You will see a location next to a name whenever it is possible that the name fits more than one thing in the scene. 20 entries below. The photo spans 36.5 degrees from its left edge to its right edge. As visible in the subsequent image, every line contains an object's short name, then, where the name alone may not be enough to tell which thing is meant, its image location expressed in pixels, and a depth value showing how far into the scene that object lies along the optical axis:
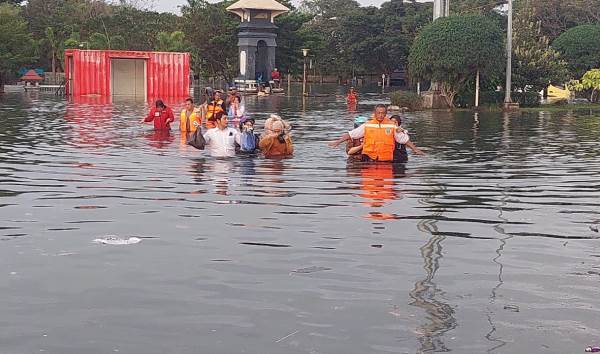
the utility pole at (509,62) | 41.97
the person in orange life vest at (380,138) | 16.88
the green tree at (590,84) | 49.00
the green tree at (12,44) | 56.41
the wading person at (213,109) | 21.88
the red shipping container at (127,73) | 53.75
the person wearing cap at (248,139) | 18.14
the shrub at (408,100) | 42.38
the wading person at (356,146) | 17.36
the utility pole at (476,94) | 43.62
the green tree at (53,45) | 71.12
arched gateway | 61.06
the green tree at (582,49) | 50.47
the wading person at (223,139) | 18.08
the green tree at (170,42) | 63.19
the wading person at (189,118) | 21.90
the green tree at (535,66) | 45.53
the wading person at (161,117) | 24.48
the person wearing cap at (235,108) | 22.52
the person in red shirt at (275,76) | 63.00
